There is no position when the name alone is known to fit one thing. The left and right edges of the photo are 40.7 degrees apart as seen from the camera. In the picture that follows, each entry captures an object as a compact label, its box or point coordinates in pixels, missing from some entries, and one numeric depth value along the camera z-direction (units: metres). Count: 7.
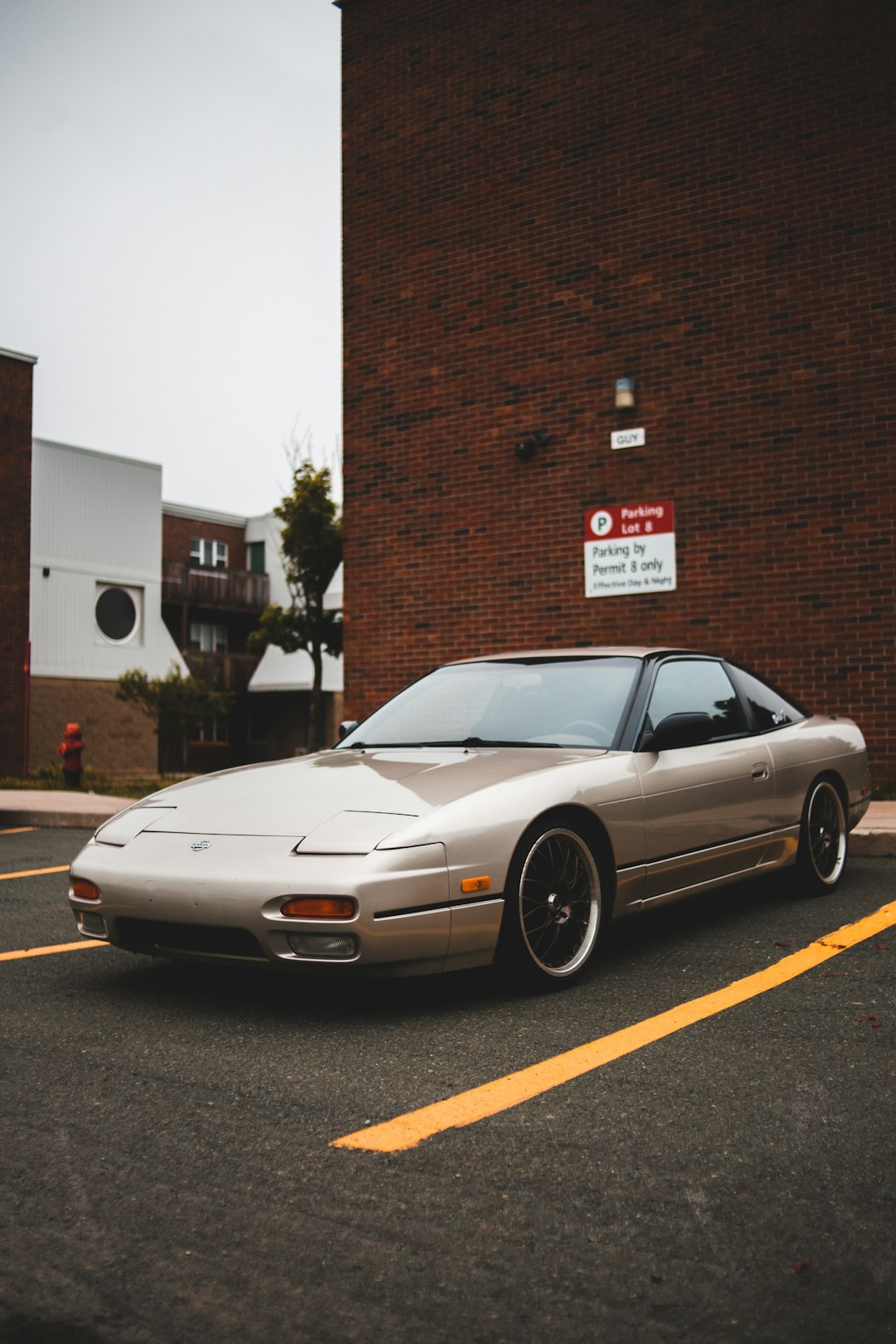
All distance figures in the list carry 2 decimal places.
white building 30.23
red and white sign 11.70
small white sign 11.79
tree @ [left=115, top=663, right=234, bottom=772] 29.30
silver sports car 3.73
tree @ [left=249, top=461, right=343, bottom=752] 25.98
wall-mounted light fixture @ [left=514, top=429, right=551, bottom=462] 12.34
